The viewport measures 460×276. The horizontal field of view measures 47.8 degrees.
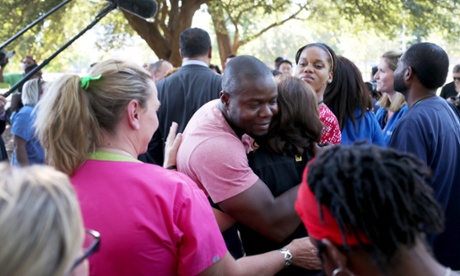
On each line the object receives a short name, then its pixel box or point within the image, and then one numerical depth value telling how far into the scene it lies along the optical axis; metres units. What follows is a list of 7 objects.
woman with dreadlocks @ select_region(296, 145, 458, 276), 1.41
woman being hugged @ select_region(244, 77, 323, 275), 2.55
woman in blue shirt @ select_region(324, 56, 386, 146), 4.12
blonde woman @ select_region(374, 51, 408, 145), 4.87
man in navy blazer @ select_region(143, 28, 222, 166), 4.68
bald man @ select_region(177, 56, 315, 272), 2.37
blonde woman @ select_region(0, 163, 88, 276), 1.06
